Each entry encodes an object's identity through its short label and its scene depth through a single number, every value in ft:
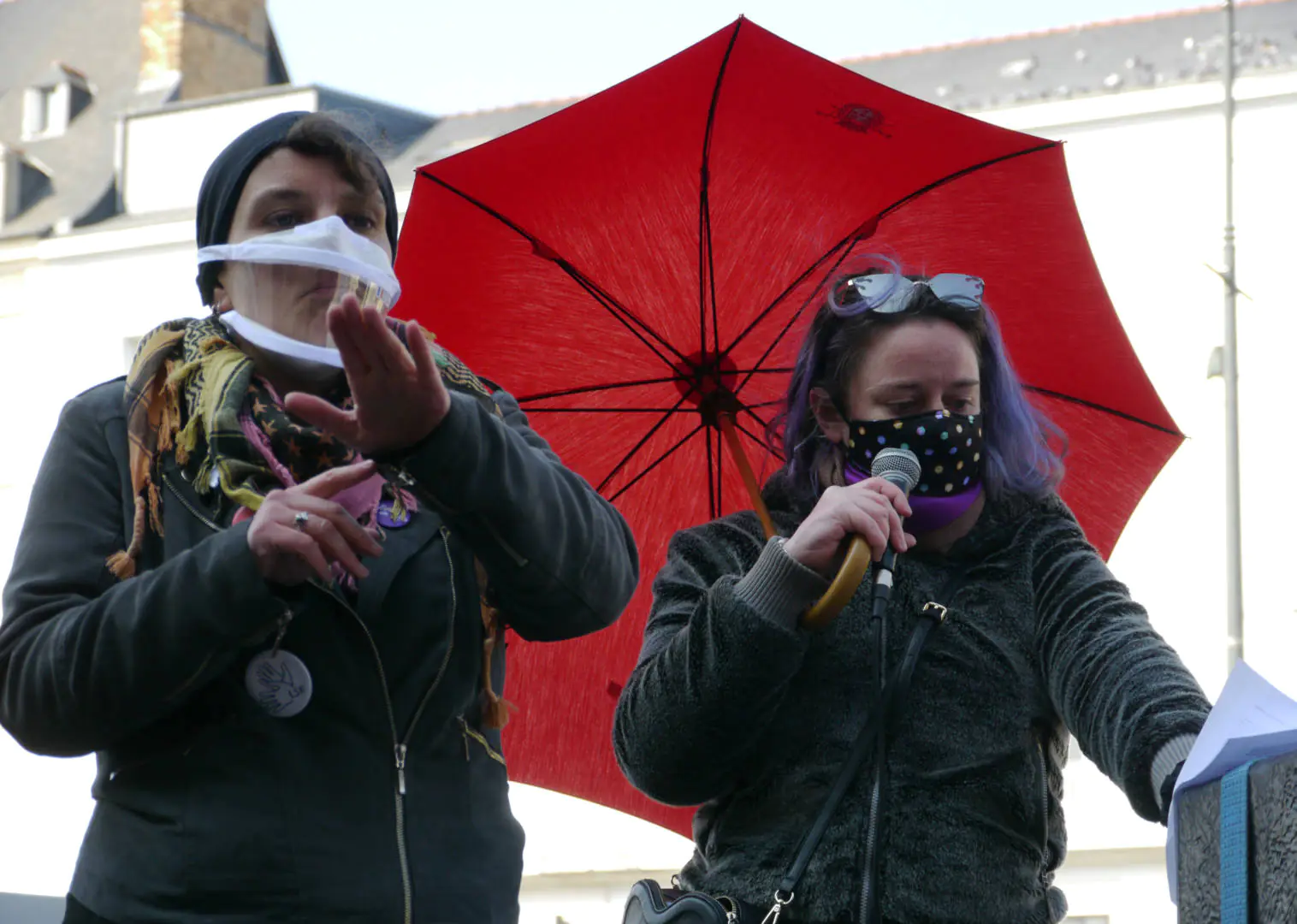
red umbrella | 26.84
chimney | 186.80
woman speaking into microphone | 18.44
